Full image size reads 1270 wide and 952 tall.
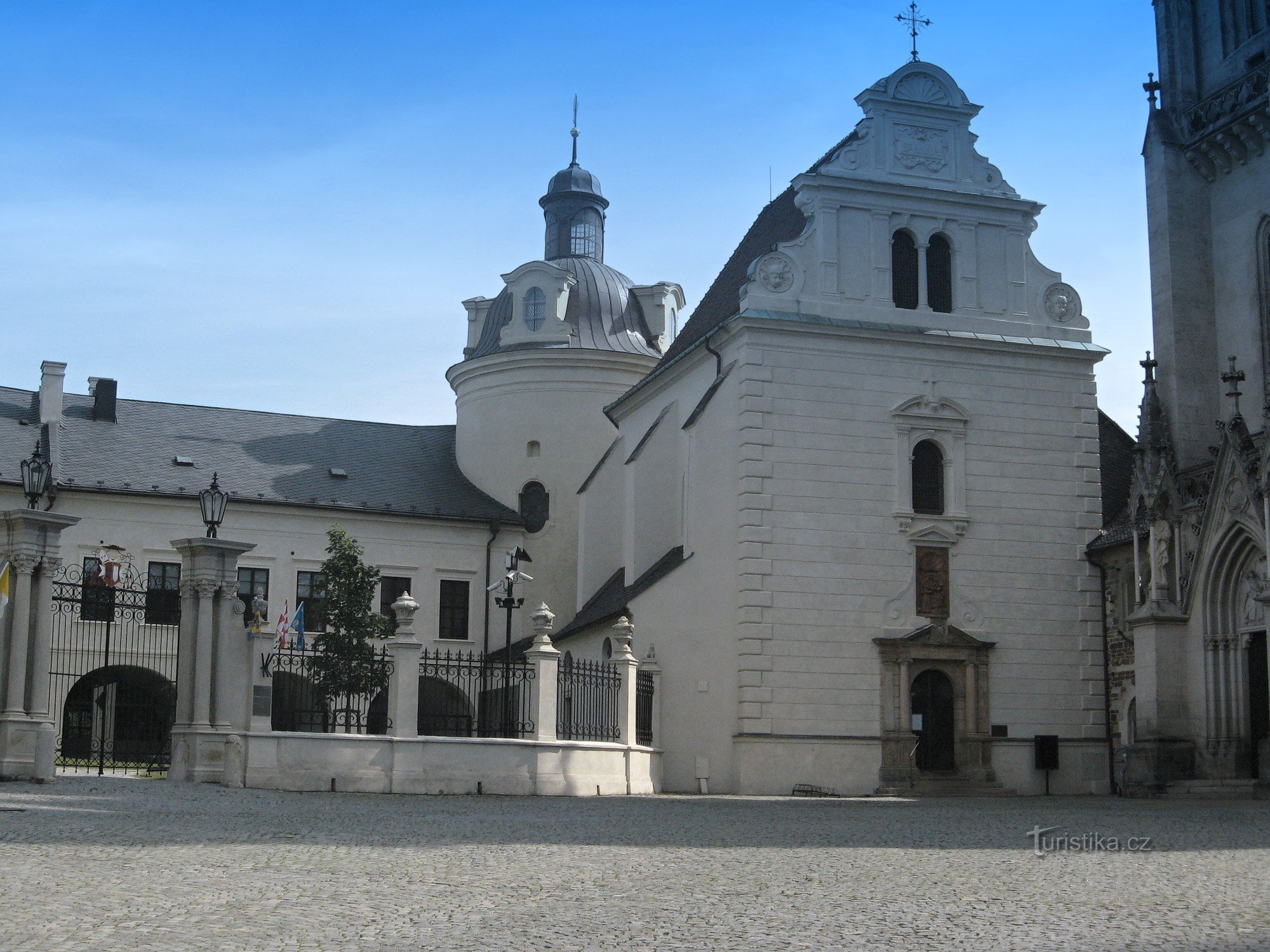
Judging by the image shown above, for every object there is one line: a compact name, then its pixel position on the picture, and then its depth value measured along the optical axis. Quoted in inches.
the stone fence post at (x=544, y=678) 973.2
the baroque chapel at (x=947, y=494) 1100.5
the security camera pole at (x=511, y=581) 1068.7
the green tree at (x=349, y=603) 1344.7
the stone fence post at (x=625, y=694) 1095.6
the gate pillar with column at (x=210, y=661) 871.1
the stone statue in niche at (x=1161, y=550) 1101.1
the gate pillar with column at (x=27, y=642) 798.5
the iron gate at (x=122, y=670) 1451.8
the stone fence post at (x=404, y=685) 924.6
